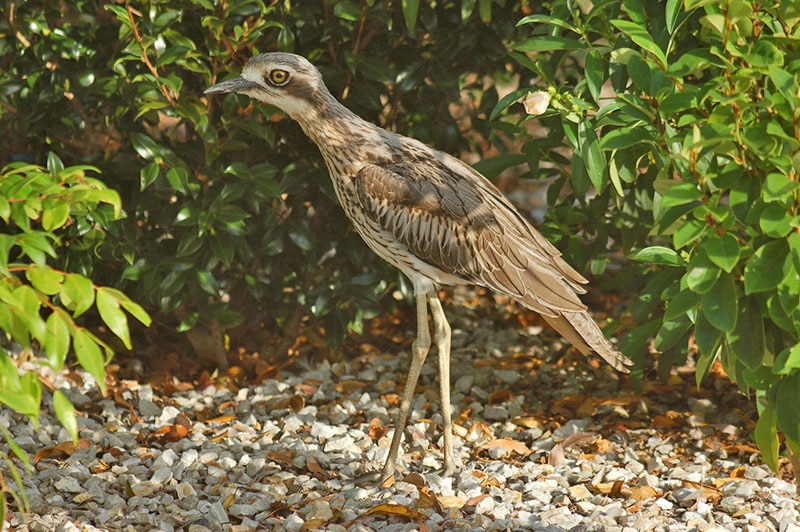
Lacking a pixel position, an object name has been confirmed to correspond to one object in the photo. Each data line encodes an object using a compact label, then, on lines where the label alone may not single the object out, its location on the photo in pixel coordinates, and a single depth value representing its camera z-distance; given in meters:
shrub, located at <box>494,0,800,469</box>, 5.67
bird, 8.05
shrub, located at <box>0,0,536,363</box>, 8.58
